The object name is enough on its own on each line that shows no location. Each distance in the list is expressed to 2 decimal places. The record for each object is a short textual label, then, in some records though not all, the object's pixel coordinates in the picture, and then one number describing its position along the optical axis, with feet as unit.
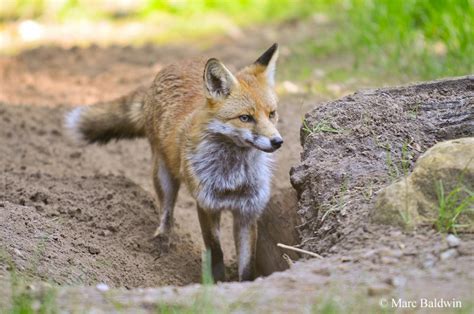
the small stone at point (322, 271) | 29.84
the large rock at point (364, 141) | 36.32
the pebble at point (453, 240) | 30.04
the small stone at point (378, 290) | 27.25
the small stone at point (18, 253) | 34.96
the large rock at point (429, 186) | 31.83
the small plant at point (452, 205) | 31.04
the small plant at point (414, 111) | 40.29
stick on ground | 32.60
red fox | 41.29
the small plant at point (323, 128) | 40.51
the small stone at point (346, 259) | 30.98
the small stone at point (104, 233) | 44.57
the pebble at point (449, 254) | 29.43
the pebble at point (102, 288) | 29.13
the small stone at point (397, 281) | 27.94
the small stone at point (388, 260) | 29.86
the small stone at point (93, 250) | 40.50
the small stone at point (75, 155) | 59.31
